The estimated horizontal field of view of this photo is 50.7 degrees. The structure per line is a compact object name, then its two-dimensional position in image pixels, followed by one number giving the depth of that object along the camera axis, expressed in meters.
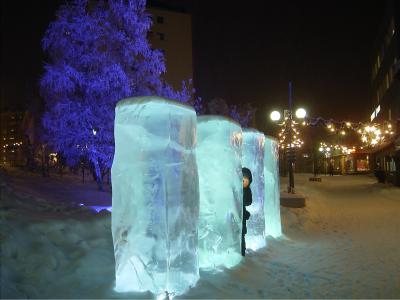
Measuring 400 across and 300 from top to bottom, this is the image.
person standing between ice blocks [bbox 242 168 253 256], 8.36
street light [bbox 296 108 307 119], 17.36
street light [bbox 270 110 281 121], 17.68
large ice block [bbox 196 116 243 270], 7.45
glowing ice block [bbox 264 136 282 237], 11.11
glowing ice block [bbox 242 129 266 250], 9.48
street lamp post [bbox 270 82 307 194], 17.50
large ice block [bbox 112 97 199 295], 5.79
